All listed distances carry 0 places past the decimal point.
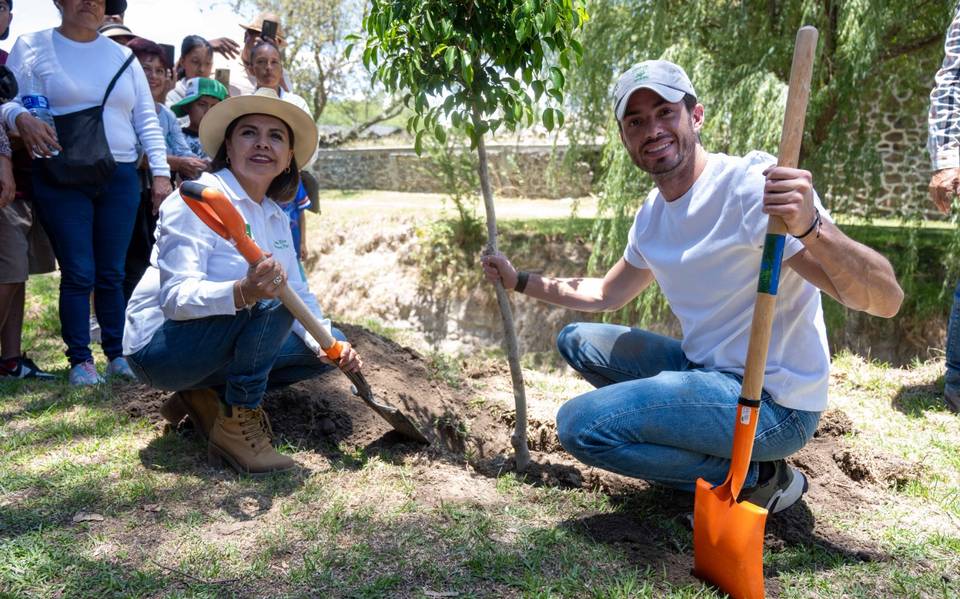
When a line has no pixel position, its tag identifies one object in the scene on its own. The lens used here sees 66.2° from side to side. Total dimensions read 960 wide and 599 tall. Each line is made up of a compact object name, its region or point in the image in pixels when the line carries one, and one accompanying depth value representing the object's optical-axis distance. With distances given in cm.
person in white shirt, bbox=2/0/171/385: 377
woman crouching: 268
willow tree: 652
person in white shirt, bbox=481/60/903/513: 237
